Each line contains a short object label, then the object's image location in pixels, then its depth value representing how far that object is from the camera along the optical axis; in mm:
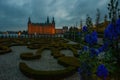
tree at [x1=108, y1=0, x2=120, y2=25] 1193
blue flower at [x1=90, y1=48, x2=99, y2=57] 1442
